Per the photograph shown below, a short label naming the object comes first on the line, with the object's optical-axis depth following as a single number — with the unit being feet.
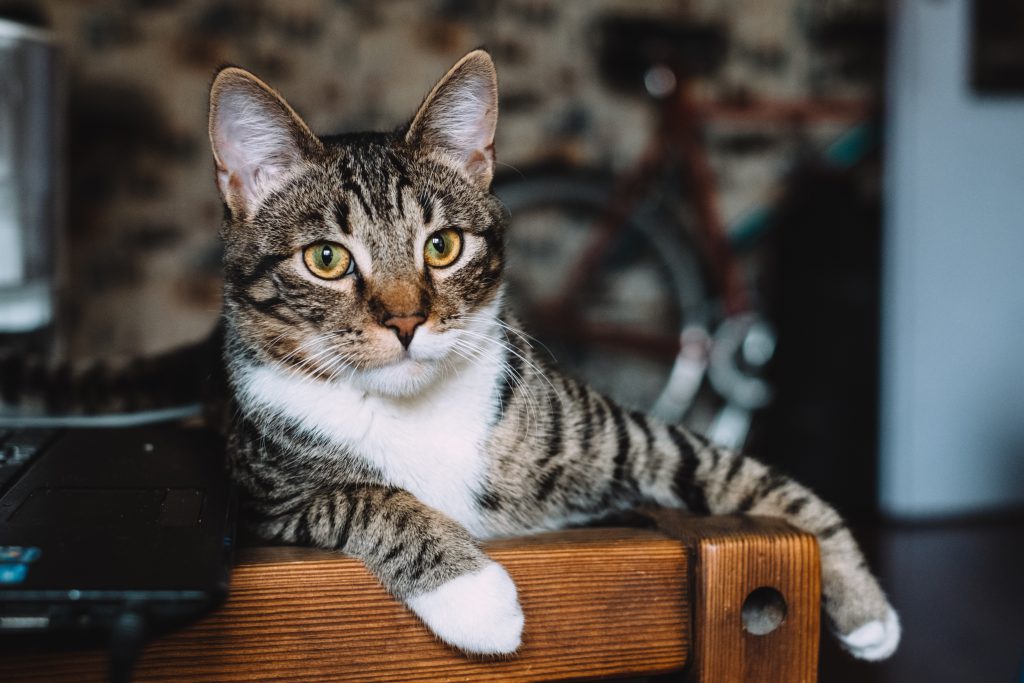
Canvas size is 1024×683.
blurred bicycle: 9.62
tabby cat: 2.70
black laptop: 1.64
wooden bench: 2.00
